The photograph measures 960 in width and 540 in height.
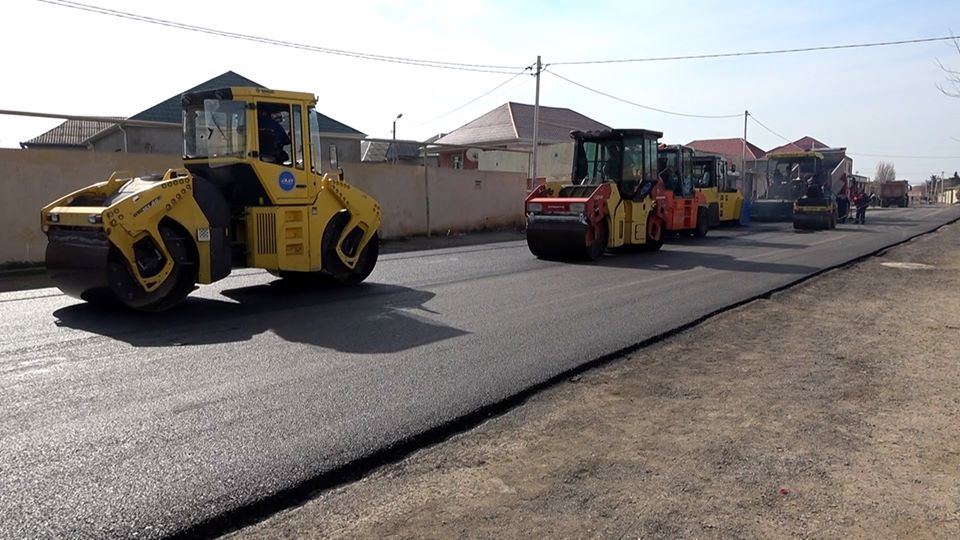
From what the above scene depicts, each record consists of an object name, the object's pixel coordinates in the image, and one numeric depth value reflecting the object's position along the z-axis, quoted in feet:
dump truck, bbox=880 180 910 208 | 200.95
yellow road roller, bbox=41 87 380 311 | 25.44
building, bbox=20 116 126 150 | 50.75
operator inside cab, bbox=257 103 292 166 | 30.73
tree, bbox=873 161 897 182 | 356.30
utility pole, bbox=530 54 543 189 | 83.94
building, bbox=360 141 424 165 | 73.61
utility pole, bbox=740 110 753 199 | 122.31
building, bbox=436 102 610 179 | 106.83
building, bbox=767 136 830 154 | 209.82
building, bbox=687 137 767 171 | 220.64
